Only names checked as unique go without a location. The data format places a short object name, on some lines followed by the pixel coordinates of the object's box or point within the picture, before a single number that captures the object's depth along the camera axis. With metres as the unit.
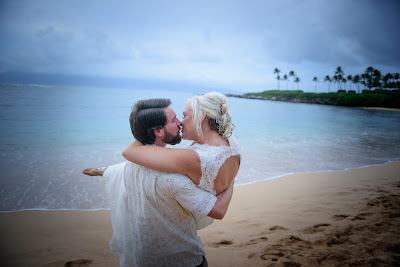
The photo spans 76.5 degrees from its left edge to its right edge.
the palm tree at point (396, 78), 87.62
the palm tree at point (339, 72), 107.21
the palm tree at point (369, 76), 95.05
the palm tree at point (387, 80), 89.03
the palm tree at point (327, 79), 113.89
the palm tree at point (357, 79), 100.49
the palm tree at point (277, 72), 134.38
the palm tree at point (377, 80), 91.81
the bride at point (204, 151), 1.73
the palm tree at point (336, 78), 108.31
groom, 1.77
